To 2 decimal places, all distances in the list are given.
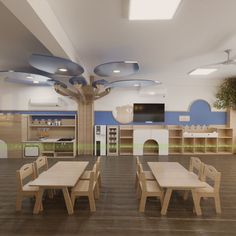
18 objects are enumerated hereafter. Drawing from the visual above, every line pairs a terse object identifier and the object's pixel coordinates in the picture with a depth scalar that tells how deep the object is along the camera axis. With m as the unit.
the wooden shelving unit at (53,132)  6.81
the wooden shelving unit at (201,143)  7.22
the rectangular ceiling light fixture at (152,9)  2.13
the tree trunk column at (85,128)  7.00
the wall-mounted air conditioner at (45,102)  6.98
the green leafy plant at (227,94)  6.93
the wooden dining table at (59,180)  2.61
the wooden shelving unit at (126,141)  7.25
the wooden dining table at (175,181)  2.61
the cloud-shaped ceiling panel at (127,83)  4.67
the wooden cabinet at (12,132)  6.50
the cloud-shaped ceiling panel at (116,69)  3.28
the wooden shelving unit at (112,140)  7.03
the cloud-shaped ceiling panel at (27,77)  4.64
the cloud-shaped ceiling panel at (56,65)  2.88
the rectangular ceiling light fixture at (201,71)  4.98
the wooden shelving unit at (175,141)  7.30
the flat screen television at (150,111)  7.39
